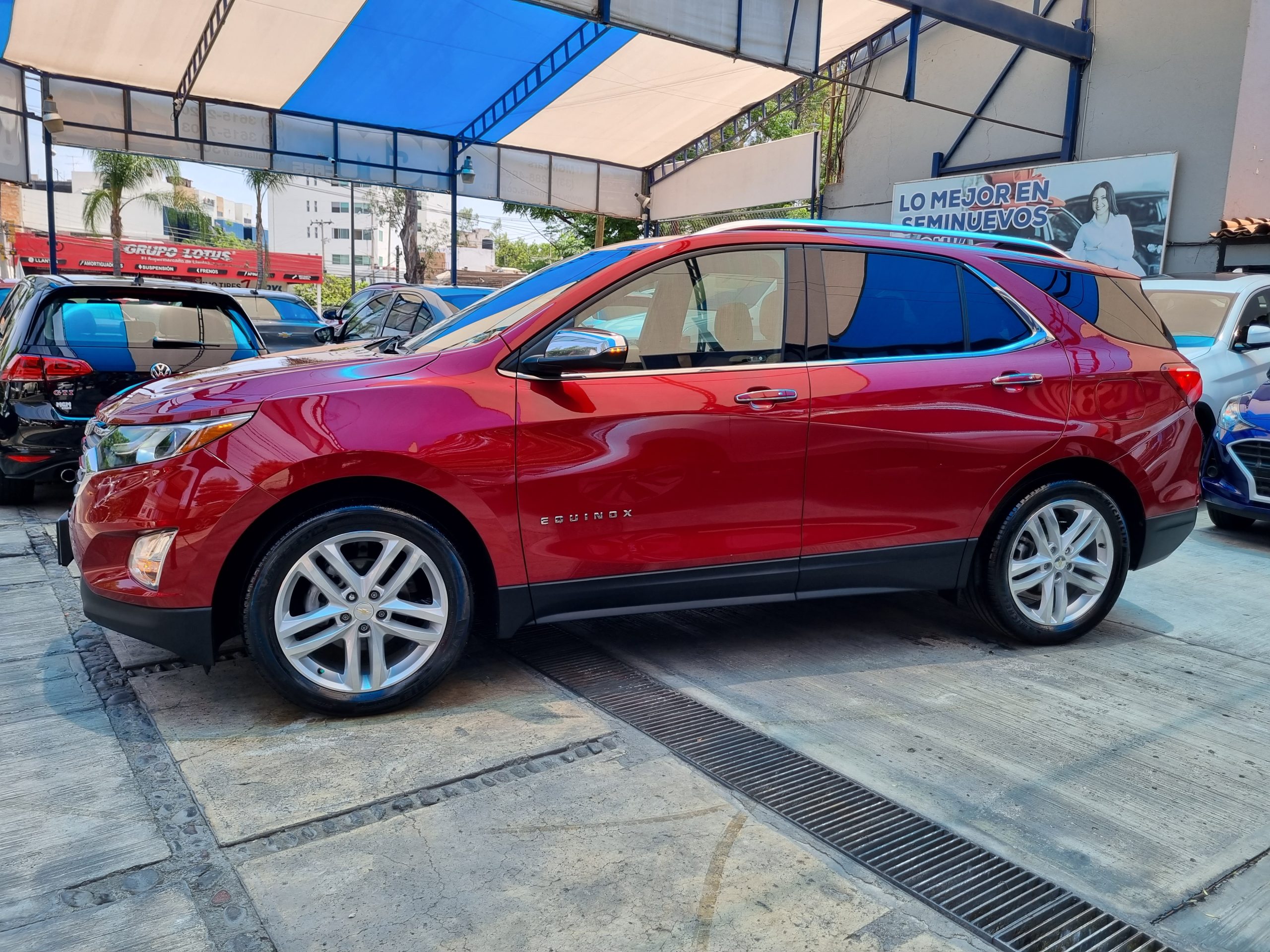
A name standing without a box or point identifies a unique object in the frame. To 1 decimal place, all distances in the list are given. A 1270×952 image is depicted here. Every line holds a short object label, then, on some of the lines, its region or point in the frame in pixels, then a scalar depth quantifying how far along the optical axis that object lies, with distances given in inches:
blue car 247.4
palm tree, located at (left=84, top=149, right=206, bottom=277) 1188.5
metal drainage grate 92.1
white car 311.7
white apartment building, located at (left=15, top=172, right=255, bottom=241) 2571.4
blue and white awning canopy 457.4
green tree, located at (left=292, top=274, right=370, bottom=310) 2992.1
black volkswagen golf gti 233.8
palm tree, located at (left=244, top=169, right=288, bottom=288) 1504.7
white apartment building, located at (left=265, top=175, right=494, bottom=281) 3764.8
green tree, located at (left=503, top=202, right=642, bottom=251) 1306.6
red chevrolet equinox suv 124.5
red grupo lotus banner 1717.5
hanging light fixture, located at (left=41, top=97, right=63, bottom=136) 507.8
